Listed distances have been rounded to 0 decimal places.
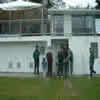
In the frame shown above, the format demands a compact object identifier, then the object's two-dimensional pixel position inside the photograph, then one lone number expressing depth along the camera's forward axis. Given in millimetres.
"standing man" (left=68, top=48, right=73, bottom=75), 16730
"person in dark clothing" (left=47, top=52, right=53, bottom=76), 17994
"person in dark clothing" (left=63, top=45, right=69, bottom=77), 16150
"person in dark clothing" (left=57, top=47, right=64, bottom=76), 16502
